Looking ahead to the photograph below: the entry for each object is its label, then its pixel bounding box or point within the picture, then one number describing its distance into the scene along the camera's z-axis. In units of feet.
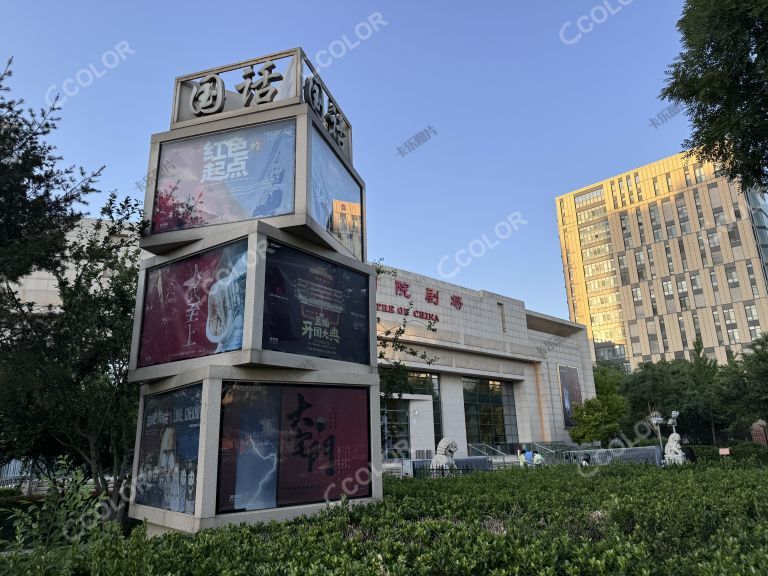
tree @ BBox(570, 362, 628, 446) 144.53
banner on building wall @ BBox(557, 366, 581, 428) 157.58
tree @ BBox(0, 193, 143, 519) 34.09
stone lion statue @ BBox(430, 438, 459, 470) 64.28
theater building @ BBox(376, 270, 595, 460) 118.21
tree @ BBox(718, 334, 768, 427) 100.22
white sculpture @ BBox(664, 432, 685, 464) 62.59
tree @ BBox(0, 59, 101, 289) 30.89
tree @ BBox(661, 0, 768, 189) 37.78
